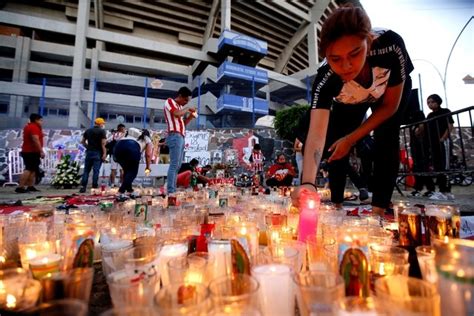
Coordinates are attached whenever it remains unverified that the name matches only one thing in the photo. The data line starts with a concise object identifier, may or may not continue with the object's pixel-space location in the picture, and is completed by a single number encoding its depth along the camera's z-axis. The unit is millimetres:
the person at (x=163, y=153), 10349
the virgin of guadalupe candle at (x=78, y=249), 1006
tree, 11398
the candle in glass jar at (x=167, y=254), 1005
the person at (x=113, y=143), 7738
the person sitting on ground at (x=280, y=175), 7203
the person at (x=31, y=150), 6020
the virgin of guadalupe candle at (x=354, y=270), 772
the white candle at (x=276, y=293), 788
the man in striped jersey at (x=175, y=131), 4730
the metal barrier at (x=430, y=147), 4312
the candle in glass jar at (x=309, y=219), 1337
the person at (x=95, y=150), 6328
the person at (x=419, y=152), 4691
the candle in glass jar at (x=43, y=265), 928
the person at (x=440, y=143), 4312
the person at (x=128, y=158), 5191
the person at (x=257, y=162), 9665
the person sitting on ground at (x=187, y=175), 6926
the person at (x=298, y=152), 6066
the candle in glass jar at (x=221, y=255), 996
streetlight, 12132
